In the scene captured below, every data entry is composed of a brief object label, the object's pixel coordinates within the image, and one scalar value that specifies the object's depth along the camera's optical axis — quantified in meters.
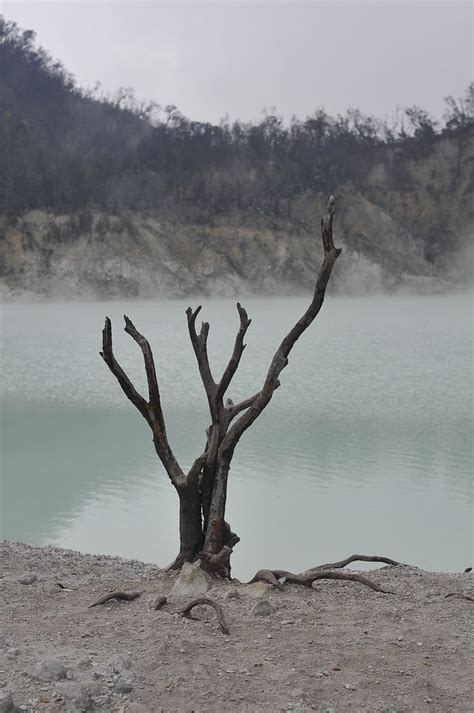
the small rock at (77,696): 2.82
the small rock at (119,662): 3.10
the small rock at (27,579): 4.35
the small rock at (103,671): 3.04
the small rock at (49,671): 2.98
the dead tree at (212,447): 4.79
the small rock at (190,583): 4.10
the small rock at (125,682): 2.97
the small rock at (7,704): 2.66
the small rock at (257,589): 4.13
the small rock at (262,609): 3.77
